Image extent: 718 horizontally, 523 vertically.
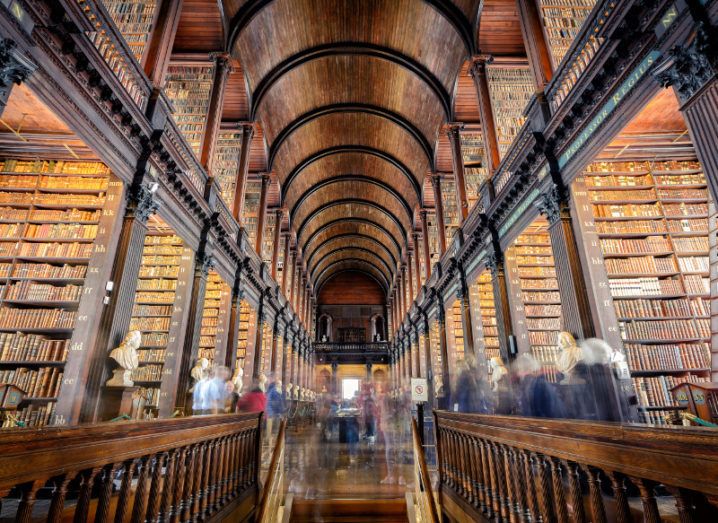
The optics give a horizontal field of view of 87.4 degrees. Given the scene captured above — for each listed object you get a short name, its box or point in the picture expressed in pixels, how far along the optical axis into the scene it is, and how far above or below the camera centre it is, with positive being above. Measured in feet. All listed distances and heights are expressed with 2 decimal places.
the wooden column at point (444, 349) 31.19 +3.47
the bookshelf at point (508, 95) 24.16 +19.23
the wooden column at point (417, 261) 48.52 +16.97
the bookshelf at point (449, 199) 38.60 +19.30
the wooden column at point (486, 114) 23.25 +17.06
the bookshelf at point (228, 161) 28.86 +17.77
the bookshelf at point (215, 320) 25.59 +4.93
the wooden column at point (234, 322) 26.21 +4.80
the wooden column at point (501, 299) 20.76 +5.02
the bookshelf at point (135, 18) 17.78 +17.21
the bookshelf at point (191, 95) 23.82 +19.15
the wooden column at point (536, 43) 17.52 +15.92
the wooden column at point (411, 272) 54.51 +17.11
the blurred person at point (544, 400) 13.85 -0.34
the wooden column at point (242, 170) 28.60 +16.68
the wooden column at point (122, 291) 13.10 +3.80
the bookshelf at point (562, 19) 17.95 +17.08
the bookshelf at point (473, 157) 33.30 +20.75
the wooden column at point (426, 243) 41.70 +16.22
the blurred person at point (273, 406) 30.43 -1.21
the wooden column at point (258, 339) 31.94 +4.55
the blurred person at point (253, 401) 18.22 -0.42
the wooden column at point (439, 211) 35.09 +16.80
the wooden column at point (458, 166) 29.12 +17.26
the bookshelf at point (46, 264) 14.57 +5.25
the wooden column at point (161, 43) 17.24 +15.69
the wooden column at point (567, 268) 14.23 +4.61
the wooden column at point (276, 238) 41.83 +17.07
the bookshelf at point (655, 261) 14.97 +5.23
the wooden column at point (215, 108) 23.25 +17.44
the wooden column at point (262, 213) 35.17 +16.58
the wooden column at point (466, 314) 26.50 +5.34
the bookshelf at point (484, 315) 26.66 +5.46
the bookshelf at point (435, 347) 39.62 +4.52
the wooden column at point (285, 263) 47.19 +15.95
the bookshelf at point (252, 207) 36.40 +18.00
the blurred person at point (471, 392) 22.20 -0.07
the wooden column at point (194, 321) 19.53 +3.78
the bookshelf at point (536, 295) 20.77 +5.27
